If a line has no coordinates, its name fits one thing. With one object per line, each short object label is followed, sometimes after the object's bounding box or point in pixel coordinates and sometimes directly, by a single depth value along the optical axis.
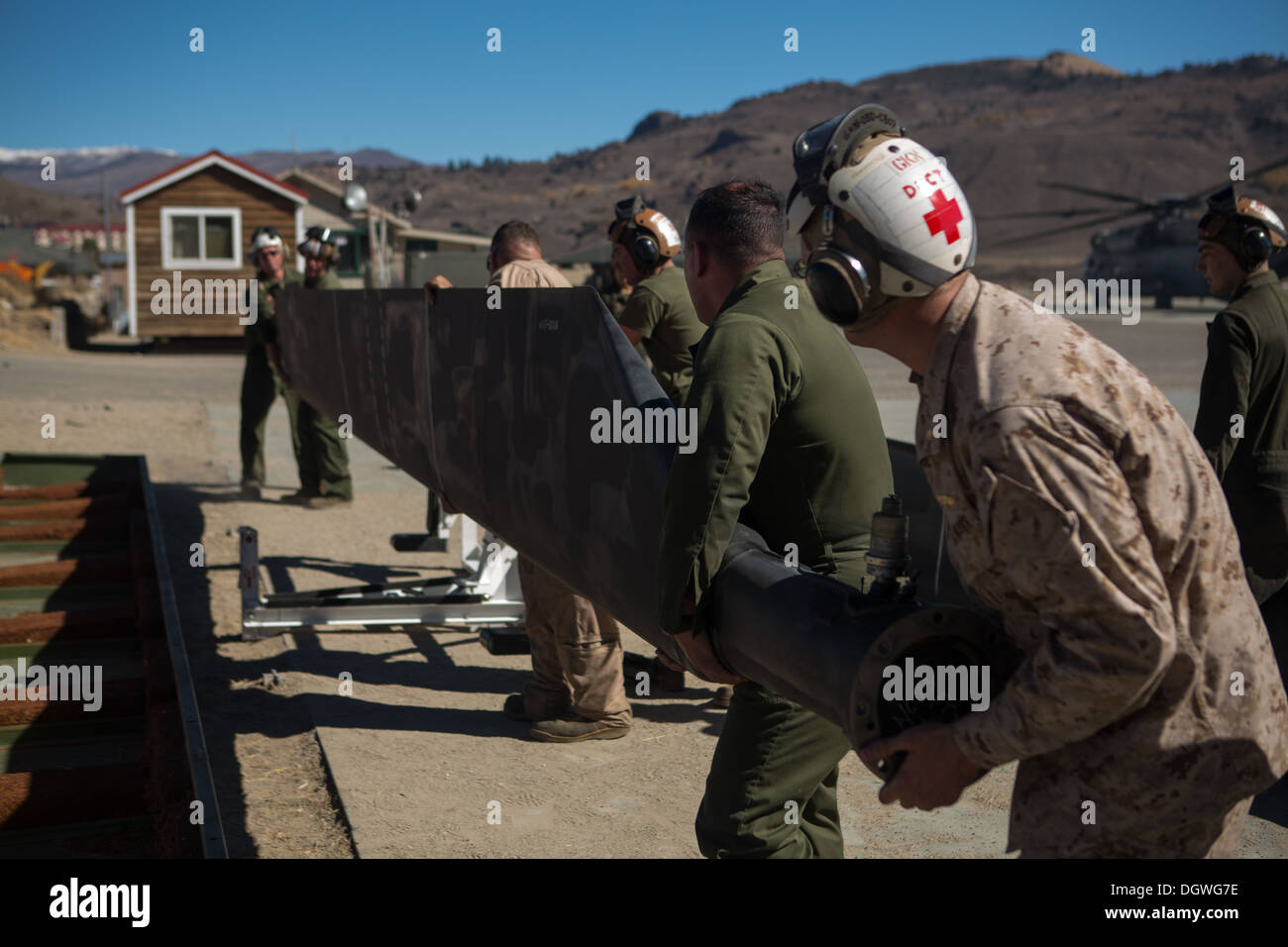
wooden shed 28.69
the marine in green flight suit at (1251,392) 4.98
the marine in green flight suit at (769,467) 3.00
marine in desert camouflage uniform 1.88
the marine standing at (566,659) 5.70
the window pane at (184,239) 29.00
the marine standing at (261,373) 11.22
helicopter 44.47
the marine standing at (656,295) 5.72
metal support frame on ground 7.24
